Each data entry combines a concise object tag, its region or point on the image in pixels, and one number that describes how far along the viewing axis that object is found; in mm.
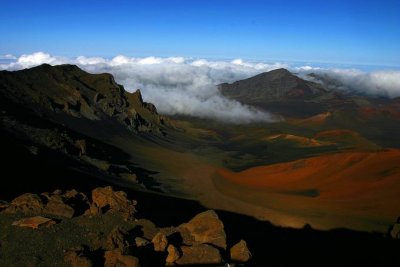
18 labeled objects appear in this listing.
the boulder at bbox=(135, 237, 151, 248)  37438
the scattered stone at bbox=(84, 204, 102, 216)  42656
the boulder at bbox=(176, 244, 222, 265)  36188
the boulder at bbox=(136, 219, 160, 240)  41206
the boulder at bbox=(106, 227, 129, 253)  35344
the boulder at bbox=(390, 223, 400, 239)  61644
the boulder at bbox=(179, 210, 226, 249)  41375
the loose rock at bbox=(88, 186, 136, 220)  44719
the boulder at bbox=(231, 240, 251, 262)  39994
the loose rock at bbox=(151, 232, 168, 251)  36847
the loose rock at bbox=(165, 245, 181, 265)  35719
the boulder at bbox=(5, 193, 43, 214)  40344
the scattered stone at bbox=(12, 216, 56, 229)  37406
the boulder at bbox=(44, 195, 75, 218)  41150
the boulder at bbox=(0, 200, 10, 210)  40666
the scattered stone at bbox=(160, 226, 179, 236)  41875
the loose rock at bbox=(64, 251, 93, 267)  32500
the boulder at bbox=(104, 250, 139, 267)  32781
